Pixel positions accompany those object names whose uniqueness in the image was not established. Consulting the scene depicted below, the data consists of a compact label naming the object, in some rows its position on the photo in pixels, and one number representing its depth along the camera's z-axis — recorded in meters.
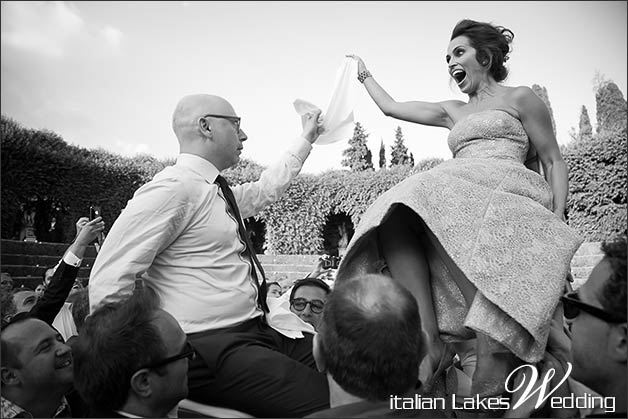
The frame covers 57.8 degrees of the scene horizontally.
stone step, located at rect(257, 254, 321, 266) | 17.88
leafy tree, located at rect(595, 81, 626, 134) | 26.42
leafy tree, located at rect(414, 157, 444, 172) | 19.89
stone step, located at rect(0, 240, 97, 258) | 12.17
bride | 2.33
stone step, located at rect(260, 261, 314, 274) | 17.53
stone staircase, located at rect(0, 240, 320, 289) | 11.79
